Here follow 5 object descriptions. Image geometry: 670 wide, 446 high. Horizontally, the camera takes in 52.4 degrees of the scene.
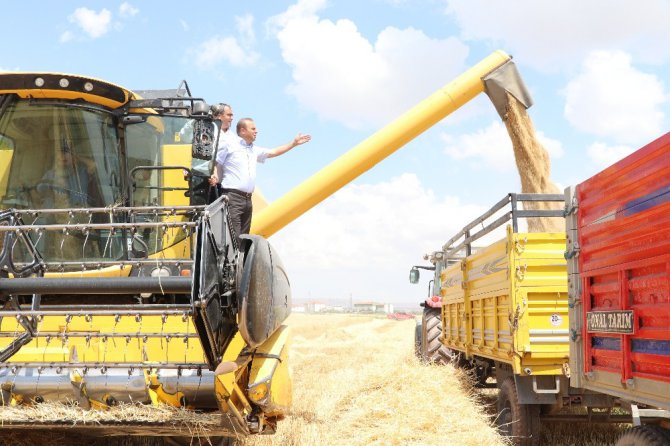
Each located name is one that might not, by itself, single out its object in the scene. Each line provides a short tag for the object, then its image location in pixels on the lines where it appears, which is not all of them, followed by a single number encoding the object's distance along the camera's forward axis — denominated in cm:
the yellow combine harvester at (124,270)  372
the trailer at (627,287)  307
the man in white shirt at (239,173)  527
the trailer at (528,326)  505
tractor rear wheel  909
